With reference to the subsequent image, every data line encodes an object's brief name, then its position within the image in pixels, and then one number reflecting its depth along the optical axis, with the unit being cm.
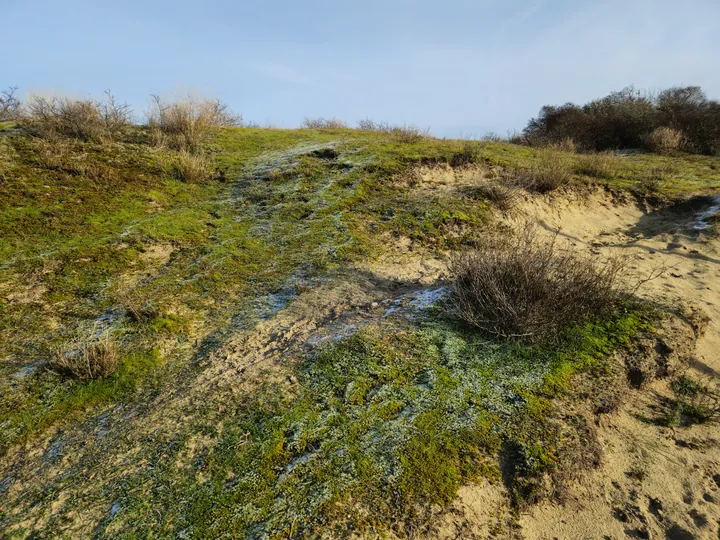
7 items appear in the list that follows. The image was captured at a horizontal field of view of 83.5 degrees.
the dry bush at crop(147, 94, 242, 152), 766
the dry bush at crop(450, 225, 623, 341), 319
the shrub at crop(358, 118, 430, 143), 902
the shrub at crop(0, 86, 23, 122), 813
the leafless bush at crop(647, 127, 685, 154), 1084
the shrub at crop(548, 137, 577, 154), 1091
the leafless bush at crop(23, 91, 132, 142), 697
